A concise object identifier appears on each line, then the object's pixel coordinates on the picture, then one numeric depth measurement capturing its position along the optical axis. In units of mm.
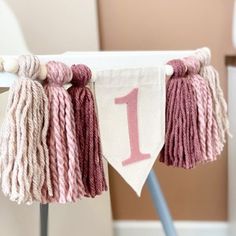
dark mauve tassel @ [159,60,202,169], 677
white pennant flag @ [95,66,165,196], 648
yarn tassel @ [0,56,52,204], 510
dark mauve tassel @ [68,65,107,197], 588
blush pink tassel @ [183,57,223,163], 680
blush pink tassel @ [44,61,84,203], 542
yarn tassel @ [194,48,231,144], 699
